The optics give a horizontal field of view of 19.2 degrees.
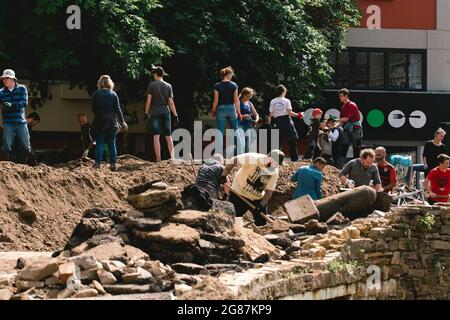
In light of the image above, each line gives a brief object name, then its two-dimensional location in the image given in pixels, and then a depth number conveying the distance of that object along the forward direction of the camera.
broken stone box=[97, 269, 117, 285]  15.20
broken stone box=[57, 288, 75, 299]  14.66
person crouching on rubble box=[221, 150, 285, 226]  21.17
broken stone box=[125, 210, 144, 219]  18.16
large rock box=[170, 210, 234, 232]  18.36
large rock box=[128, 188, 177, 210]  18.20
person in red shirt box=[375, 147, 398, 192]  23.95
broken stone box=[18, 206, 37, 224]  21.17
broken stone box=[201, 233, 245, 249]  18.09
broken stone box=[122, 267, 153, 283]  15.30
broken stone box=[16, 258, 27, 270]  16.91
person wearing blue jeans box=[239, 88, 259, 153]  25.23
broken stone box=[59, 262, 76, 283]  15.08
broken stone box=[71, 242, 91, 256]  17.08
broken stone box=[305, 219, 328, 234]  21.02
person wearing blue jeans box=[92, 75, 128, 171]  23.39
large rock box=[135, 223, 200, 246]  17.52
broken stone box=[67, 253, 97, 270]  15.47
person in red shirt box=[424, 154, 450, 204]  24.14
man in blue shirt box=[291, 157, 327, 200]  22.28
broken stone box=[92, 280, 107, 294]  14.91
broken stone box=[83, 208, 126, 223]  18.52
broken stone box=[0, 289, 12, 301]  14.51
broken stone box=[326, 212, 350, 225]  21.87
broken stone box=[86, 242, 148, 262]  16.71
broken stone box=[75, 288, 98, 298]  14.62
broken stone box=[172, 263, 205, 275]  16.50
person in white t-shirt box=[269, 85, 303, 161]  26.56
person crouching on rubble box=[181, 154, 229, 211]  19.27
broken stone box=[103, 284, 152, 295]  14.98
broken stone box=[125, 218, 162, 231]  17.78
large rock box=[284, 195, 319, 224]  21.80
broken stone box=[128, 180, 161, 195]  18.55
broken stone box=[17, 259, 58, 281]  15.25
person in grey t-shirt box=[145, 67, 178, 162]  24.02
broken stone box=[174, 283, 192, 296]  14.61
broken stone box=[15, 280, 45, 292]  15.09
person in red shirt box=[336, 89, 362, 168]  27.12
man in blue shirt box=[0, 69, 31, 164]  22.30
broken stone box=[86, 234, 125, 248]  17.33
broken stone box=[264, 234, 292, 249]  19.95
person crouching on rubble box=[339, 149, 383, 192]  23.14
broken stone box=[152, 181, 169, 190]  18.48
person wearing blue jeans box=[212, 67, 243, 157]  24.16
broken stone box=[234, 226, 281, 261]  18.20
